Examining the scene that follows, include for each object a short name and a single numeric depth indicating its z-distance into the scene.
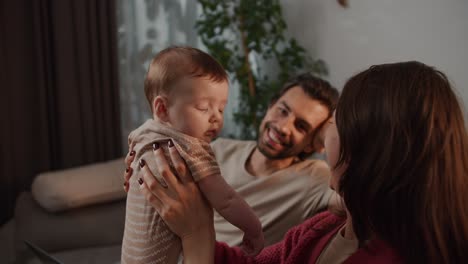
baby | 1.04
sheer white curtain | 3.02
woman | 0.84
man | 1.75
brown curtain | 2.57
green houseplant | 2.78
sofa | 2.14
